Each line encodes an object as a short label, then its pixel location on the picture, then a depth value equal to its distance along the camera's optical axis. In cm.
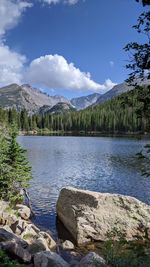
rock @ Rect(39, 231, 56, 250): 1206
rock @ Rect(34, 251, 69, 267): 876
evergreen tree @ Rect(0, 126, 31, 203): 1584
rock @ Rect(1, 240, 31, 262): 918
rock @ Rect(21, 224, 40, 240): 1218
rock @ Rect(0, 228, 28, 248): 1021
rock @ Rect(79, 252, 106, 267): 865
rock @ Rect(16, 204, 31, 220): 1572
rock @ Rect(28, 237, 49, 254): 1043
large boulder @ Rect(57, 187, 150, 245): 1321
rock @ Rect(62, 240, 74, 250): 1238
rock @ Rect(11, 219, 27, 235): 1270
